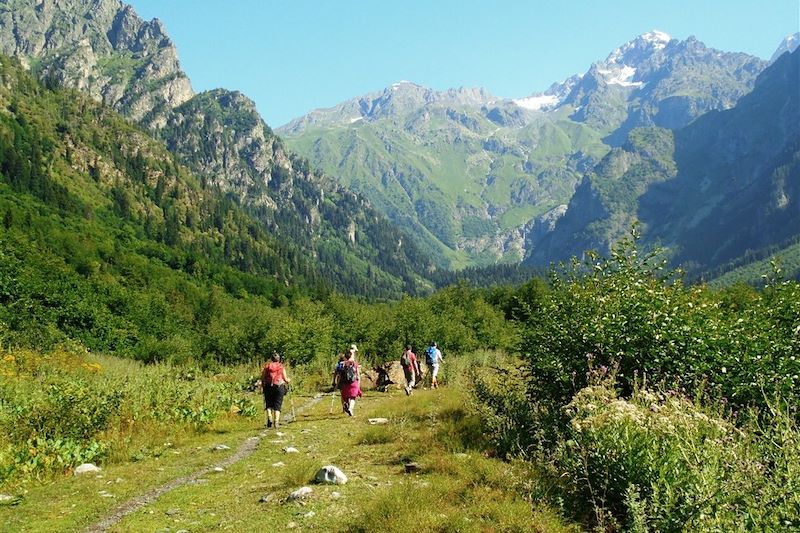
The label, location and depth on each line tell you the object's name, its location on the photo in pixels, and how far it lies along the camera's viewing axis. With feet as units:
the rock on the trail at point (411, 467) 35.81
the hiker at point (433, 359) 99.35
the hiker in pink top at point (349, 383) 68.59
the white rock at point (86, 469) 39.17
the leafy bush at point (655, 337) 31.94
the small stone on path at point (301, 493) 30.32
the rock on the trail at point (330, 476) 33.32
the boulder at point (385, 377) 105.81
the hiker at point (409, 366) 91.50
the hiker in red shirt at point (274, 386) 61.21
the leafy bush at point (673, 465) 18.88
